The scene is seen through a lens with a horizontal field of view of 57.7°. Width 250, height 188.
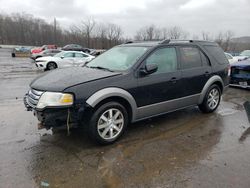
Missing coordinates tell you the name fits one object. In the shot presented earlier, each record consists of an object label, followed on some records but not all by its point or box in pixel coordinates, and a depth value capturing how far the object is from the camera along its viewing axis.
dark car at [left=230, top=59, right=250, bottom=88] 8.50
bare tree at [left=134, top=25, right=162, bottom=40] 64.19
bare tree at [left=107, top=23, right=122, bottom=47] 65.69
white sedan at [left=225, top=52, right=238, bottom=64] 15.41
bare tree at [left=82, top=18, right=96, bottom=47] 66.69
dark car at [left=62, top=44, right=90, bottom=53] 38.98
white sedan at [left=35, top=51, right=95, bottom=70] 15.48
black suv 3.54
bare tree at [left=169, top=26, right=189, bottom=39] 62.31
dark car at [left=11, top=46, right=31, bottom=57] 37.02
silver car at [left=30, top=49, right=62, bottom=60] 25.64
